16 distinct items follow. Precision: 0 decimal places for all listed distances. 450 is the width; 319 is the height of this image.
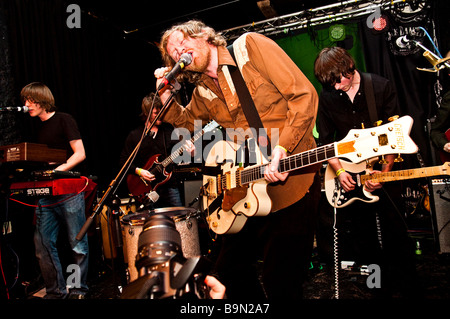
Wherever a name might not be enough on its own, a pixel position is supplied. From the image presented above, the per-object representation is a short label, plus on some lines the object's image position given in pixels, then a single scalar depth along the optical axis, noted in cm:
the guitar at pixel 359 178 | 240
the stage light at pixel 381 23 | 508
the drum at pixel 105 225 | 464
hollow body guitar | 162
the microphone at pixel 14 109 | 276
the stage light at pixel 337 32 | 531
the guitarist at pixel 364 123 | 251
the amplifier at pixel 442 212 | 384
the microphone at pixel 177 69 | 184
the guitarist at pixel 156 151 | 427
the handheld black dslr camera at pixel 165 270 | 77
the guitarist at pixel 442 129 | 381
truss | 504
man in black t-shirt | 324
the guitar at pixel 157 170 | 421
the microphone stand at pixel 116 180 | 176
